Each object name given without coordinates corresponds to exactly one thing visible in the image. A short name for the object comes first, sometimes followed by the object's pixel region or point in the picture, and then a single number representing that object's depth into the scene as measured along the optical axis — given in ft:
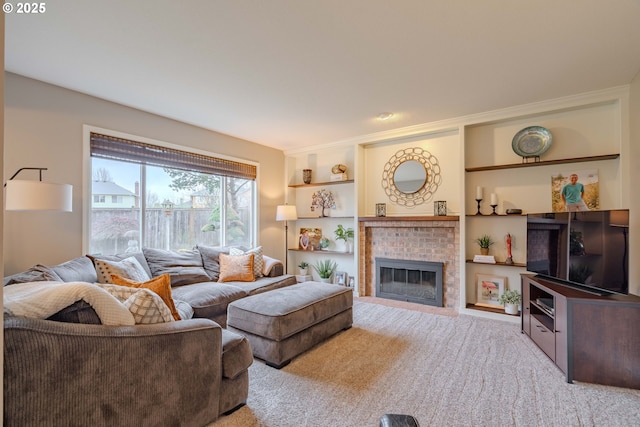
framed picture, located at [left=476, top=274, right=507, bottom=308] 11.83
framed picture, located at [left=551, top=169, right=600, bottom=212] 10.23
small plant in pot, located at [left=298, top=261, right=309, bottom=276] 16.99
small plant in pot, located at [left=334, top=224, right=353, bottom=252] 15.75
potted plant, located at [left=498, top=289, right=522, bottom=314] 11.05
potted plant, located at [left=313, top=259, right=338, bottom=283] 15.87
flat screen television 7.59
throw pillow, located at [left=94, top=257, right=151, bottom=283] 8.67
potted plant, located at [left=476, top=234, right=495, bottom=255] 11.98
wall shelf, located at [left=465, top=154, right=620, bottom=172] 9.92
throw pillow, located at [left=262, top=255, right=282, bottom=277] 13.11
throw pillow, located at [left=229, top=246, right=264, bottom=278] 12.98
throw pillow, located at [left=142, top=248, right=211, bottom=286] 10.73
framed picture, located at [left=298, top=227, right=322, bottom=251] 16.70
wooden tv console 6.78
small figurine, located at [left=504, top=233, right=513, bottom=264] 11.35
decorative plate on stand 10.96
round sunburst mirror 13.67
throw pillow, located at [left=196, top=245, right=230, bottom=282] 12.28
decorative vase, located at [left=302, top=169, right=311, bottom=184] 16.92
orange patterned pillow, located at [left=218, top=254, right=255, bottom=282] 12.00
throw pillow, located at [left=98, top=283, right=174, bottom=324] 4.93
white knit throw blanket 3.97
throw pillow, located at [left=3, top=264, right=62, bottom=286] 6.06
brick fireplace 12.85
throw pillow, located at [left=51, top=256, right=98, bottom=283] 7.64
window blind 10.36
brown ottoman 7.68
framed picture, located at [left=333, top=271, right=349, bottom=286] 15.76
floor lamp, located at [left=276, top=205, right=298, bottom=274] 15.98
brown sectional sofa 3.60
